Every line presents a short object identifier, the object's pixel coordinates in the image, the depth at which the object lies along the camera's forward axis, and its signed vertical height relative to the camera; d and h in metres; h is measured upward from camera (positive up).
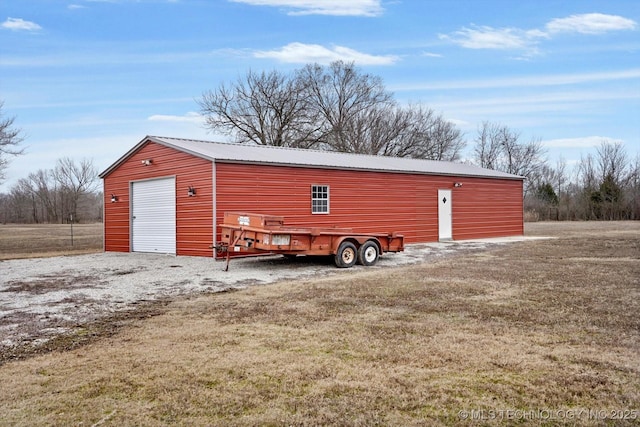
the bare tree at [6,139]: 27.53 +3.96
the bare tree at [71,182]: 63.47 +4.12
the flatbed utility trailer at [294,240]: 11.90 -0.57
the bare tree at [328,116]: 40.94 +7.97
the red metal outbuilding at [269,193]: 15.34 +0.72
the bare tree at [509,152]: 54.38 +6.27
